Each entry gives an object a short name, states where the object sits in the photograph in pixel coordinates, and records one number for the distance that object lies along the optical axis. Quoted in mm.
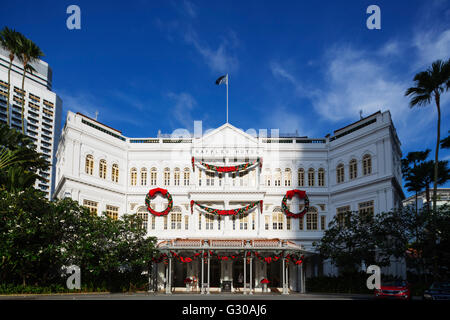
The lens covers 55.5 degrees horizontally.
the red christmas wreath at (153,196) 37188
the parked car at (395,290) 21045
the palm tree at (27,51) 36406
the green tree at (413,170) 44156
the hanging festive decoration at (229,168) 37281
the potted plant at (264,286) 33359
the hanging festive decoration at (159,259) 31156
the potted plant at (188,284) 33781
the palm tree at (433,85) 30516
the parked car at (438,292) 20073
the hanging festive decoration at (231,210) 36281
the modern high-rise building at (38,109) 99938
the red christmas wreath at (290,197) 37125
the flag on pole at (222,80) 38906
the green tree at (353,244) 29391
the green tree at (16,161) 30406
